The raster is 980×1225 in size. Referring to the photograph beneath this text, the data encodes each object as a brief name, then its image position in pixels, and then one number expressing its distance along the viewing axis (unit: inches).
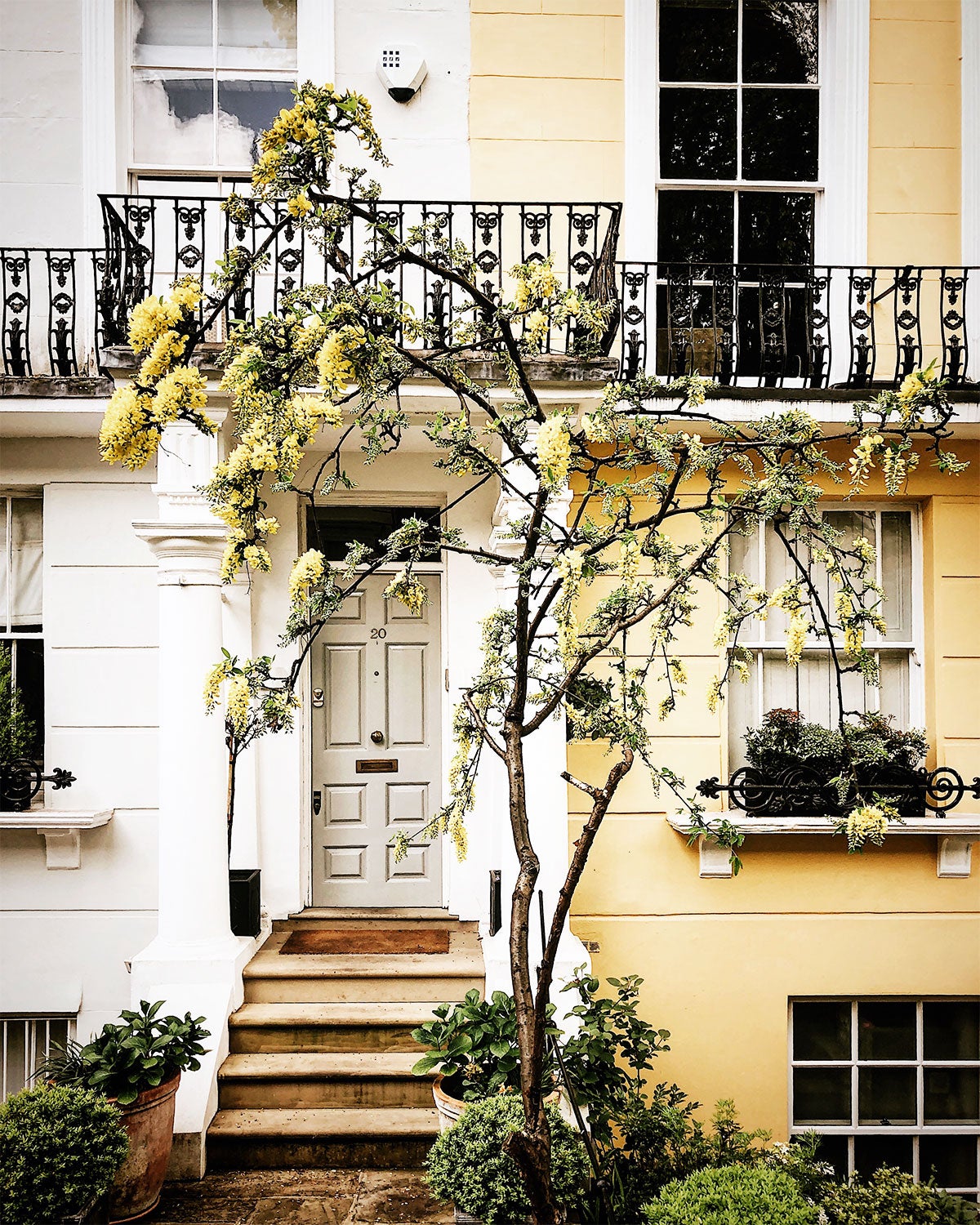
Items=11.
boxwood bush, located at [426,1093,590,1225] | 139.9
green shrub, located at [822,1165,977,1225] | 134.4
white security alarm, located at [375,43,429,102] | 223.9
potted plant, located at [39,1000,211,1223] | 161.0
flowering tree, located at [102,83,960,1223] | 106.1
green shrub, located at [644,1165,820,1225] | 124.0
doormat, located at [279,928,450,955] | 218.2
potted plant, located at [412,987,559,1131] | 157.2
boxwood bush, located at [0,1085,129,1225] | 141.5
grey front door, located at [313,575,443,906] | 246.2
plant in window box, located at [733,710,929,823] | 217.5
